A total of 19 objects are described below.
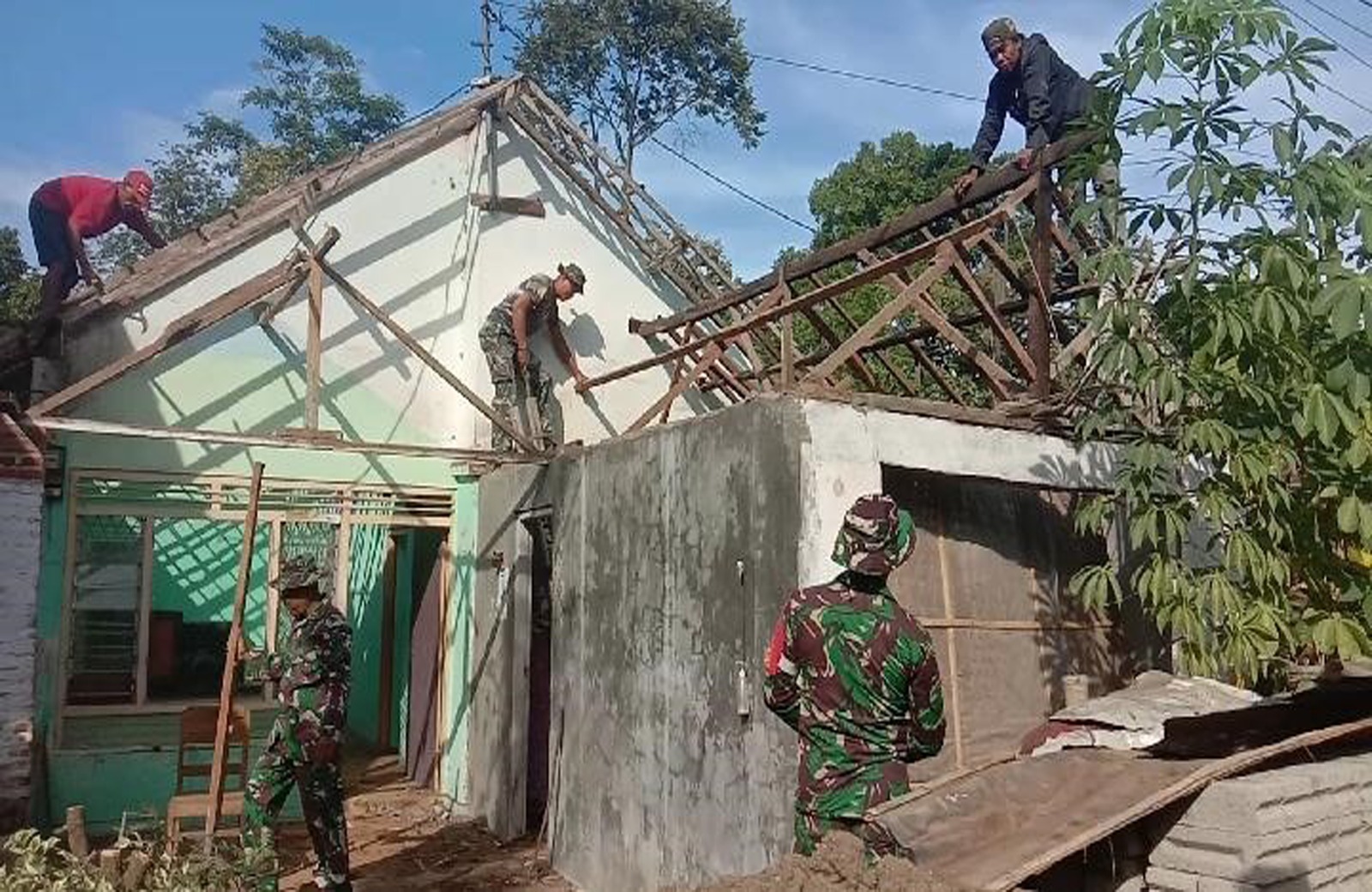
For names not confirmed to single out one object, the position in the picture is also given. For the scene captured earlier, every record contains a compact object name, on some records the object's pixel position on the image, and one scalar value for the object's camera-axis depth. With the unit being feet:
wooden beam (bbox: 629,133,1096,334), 20.10
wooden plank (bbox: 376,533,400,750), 39.19
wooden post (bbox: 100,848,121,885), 16.12
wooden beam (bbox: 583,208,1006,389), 19.33
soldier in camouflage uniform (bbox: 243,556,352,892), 21.03
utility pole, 48.73
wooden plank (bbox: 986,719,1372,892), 11.40
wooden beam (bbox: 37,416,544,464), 23.72
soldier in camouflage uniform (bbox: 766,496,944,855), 12.70
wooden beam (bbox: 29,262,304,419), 24.77
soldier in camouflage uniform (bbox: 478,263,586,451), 31.71
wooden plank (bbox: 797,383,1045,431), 17.60
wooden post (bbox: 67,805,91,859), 18.87
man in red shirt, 27.86
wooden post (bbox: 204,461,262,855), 20.36
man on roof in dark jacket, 21.44
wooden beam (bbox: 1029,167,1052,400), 20.58
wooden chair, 22.57
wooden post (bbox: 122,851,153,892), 16.34
